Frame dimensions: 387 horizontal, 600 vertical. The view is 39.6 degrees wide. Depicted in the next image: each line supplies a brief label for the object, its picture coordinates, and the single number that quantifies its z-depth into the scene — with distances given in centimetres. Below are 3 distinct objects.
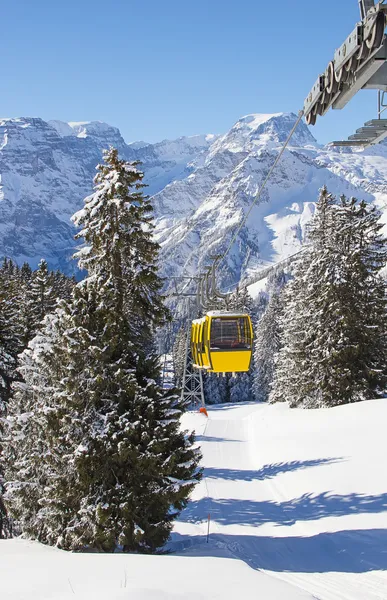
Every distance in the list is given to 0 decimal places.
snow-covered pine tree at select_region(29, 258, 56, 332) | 3216
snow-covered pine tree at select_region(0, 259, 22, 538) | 2372
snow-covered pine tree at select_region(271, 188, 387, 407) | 3122
